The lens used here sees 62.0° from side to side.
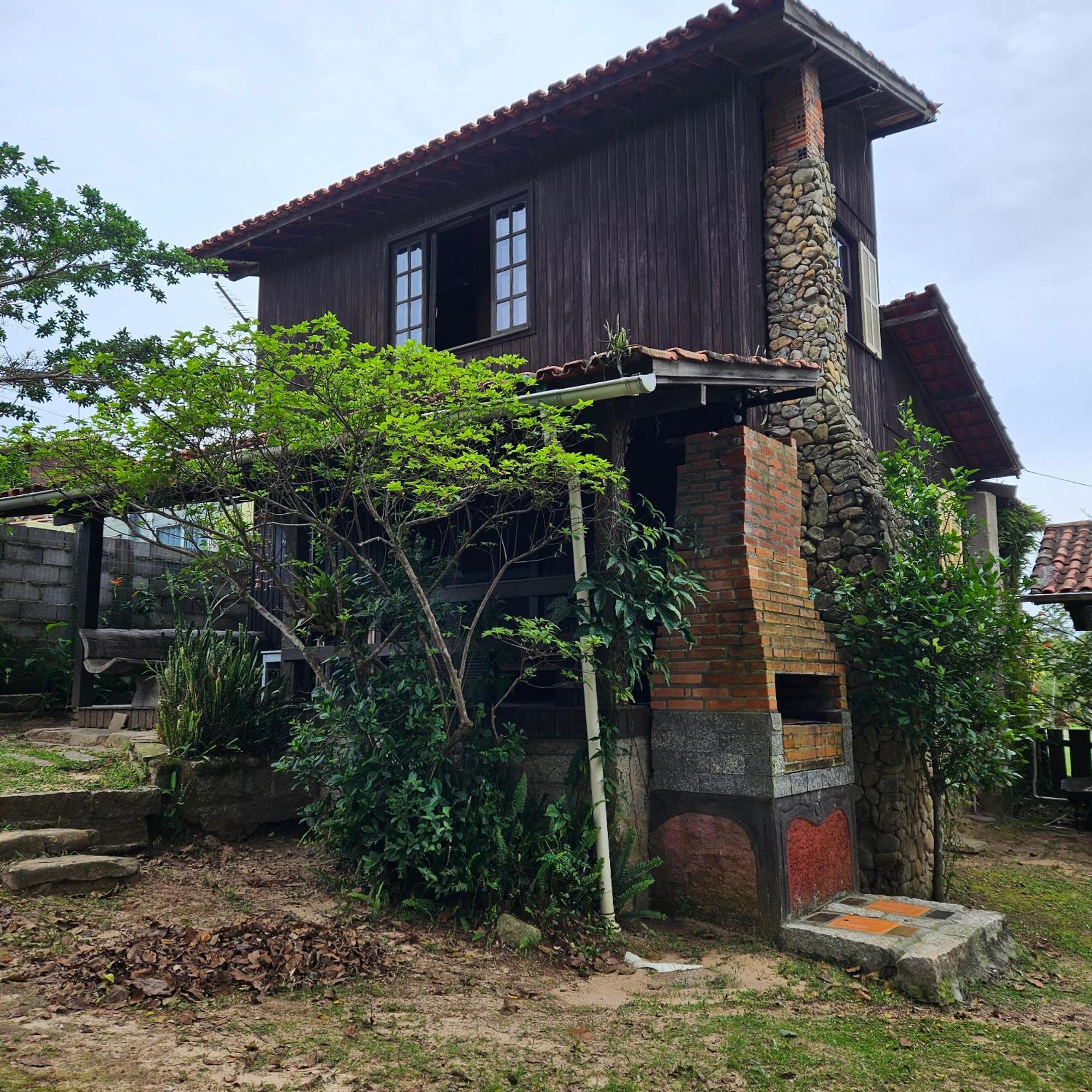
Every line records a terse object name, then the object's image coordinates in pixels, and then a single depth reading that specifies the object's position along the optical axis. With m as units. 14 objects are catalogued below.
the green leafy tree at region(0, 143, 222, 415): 11.35
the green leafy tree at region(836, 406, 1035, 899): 6.51
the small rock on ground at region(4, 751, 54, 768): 6.64
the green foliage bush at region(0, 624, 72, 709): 9.98
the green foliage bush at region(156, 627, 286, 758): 6.60
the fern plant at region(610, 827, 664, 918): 5.53
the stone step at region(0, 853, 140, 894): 4.91
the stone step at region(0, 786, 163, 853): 5.52
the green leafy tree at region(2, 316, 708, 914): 4.94
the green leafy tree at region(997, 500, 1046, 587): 13.81
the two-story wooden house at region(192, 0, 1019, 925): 5.86
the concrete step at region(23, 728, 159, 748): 7.62
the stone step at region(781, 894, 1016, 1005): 4.81
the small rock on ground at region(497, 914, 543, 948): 4.99
